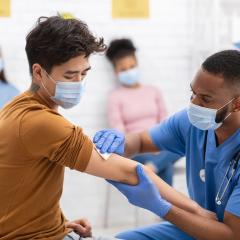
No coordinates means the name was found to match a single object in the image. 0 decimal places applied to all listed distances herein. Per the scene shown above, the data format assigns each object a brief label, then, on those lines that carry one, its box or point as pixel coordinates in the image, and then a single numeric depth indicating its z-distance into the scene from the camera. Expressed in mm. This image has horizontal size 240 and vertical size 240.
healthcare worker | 1624
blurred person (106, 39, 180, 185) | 3011
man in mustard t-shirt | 1485
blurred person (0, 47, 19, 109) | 2860
